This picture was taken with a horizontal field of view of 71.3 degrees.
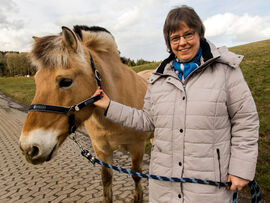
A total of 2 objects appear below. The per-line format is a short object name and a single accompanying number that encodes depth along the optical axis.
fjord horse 1.60
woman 1.40
